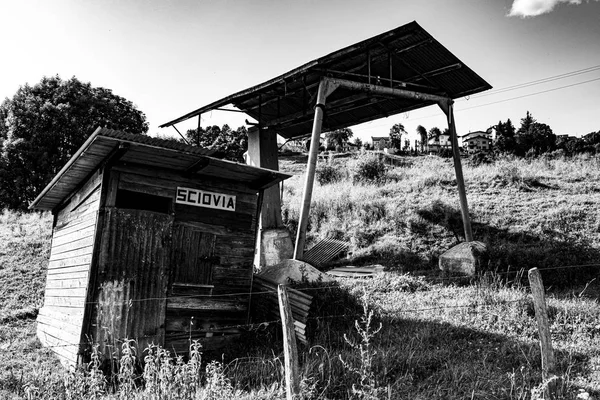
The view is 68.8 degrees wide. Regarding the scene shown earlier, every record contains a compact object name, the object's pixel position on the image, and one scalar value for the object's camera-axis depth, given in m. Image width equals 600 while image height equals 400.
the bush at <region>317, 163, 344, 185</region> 27.50
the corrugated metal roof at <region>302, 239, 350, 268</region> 14.73
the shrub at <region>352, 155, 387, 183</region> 24.80
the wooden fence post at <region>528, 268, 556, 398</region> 5.30
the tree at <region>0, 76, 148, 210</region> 29.06
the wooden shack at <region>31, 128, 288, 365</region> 7.59
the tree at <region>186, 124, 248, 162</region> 50.97
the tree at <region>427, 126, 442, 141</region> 101.41
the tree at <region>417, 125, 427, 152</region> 98.75
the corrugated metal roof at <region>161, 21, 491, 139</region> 11.66
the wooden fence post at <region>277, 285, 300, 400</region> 4.75
